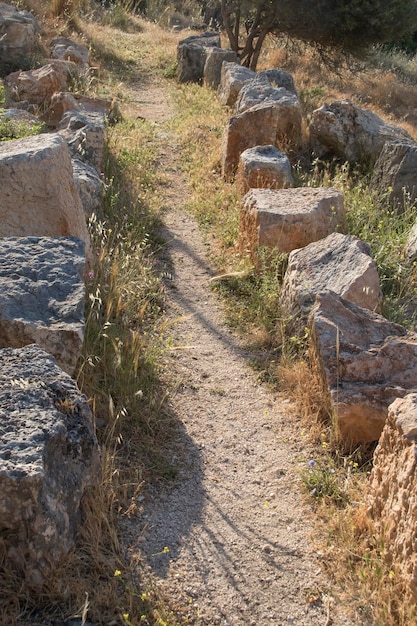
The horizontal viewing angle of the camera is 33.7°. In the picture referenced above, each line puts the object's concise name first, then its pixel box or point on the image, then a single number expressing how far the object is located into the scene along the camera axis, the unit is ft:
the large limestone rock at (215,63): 38.11
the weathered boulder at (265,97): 28.71
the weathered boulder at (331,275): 15.53
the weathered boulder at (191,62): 40.52
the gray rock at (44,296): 11.29
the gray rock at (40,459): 8.41
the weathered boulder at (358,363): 12.59
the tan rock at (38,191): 14.20
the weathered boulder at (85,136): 22.00
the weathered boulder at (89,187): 18.61
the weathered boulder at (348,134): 27.68
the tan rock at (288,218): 18.38
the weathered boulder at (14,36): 34.14
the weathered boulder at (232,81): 33.12
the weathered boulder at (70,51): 35.81
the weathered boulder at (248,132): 25.48
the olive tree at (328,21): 41.06
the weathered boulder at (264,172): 22.12
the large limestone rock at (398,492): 9.27
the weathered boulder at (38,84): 28.96
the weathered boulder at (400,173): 23.53
